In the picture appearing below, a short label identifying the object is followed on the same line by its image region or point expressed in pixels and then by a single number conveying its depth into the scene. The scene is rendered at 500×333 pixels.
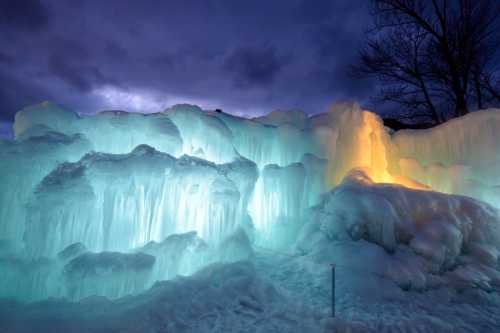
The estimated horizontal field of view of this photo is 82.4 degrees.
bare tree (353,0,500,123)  12.80
